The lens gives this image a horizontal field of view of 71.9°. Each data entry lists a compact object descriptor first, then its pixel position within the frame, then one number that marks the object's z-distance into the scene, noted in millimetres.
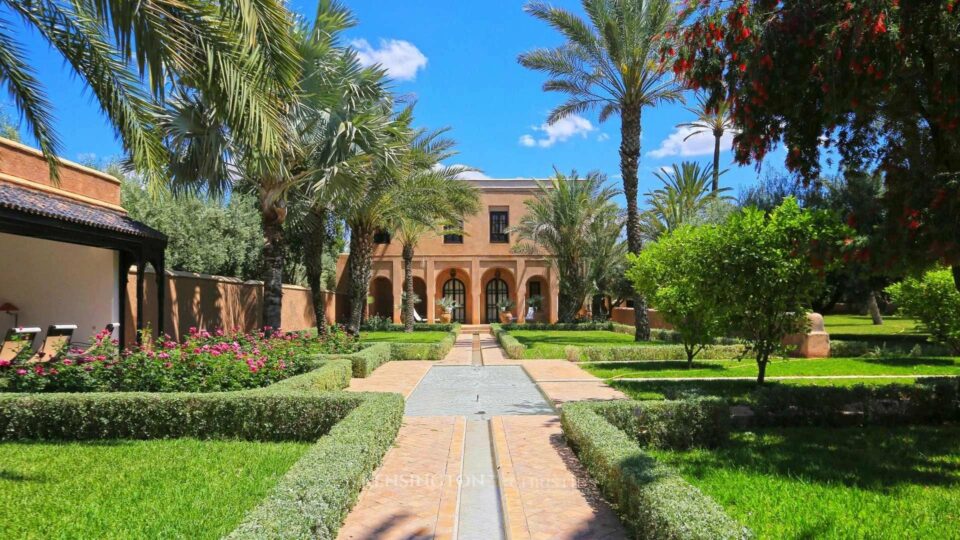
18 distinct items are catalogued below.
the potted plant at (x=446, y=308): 36344
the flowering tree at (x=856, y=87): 6156
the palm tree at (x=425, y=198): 22719
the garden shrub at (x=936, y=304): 14508
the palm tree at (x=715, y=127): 35906
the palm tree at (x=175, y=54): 5334
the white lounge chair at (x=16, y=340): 9063
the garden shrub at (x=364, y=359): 12930
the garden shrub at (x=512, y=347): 16938
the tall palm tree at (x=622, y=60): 17625
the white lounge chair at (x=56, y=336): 10755
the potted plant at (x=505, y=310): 36344
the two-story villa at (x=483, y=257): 36531
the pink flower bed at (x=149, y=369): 8180
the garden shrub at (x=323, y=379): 8414
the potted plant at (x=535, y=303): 36719
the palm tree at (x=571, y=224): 29922
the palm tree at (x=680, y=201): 29250
